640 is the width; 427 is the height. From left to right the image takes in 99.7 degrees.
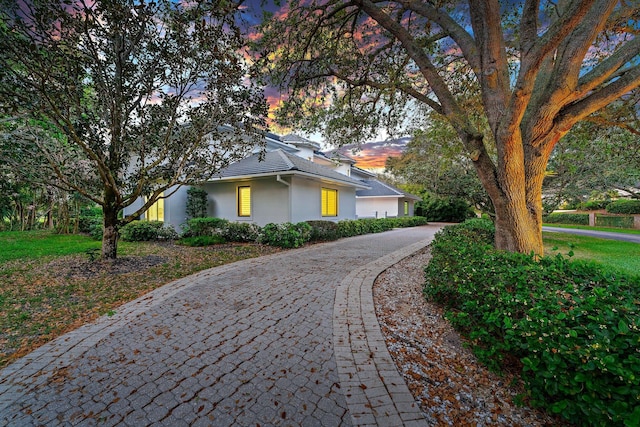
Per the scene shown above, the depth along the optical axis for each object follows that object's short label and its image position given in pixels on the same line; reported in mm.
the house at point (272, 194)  12031
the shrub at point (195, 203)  13648
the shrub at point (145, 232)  12805
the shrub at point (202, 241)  10938
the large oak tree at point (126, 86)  5266
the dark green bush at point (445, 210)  30441
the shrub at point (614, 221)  23359
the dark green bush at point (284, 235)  10445
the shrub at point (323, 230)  12166
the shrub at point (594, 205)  28334
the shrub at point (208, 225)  12102
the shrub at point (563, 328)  1614
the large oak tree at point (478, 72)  4156
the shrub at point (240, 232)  11672
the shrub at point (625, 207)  23509
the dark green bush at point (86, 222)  15416
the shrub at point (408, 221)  22191
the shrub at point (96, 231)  12975
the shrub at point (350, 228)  14031
